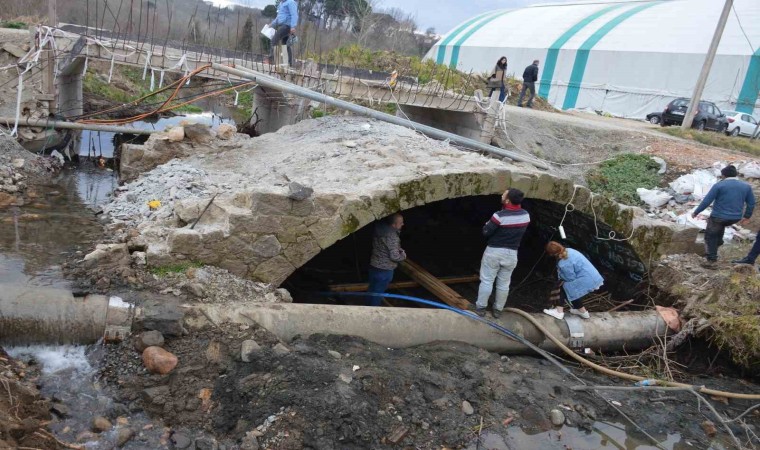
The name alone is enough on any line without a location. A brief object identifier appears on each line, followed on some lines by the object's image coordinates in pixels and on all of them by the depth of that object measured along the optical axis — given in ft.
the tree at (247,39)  80.69
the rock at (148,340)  15.97
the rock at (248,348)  16.05
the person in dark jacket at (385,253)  22.89
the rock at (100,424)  13.50
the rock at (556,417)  17.99
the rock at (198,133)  35.40
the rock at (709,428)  19.63
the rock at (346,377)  15.99
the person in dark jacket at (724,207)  27.32
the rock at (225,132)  36.88
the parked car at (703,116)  68.69
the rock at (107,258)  18.70
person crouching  23.30
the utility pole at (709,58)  59.36
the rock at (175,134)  34.35
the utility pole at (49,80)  33.87
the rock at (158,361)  15.53
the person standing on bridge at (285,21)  37.65
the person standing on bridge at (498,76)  54.13
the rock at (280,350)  16.31
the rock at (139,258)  18.91
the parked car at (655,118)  80.02
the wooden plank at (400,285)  26.71
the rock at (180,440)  13.52
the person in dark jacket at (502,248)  21.35
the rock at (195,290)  18.19
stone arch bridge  19.84
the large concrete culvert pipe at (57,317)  15.40
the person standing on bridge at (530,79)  64.49
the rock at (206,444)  13.51
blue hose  21.54
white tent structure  84.99
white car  71.56
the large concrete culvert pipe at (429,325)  17.84
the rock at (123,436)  13.24
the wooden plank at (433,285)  24.40
